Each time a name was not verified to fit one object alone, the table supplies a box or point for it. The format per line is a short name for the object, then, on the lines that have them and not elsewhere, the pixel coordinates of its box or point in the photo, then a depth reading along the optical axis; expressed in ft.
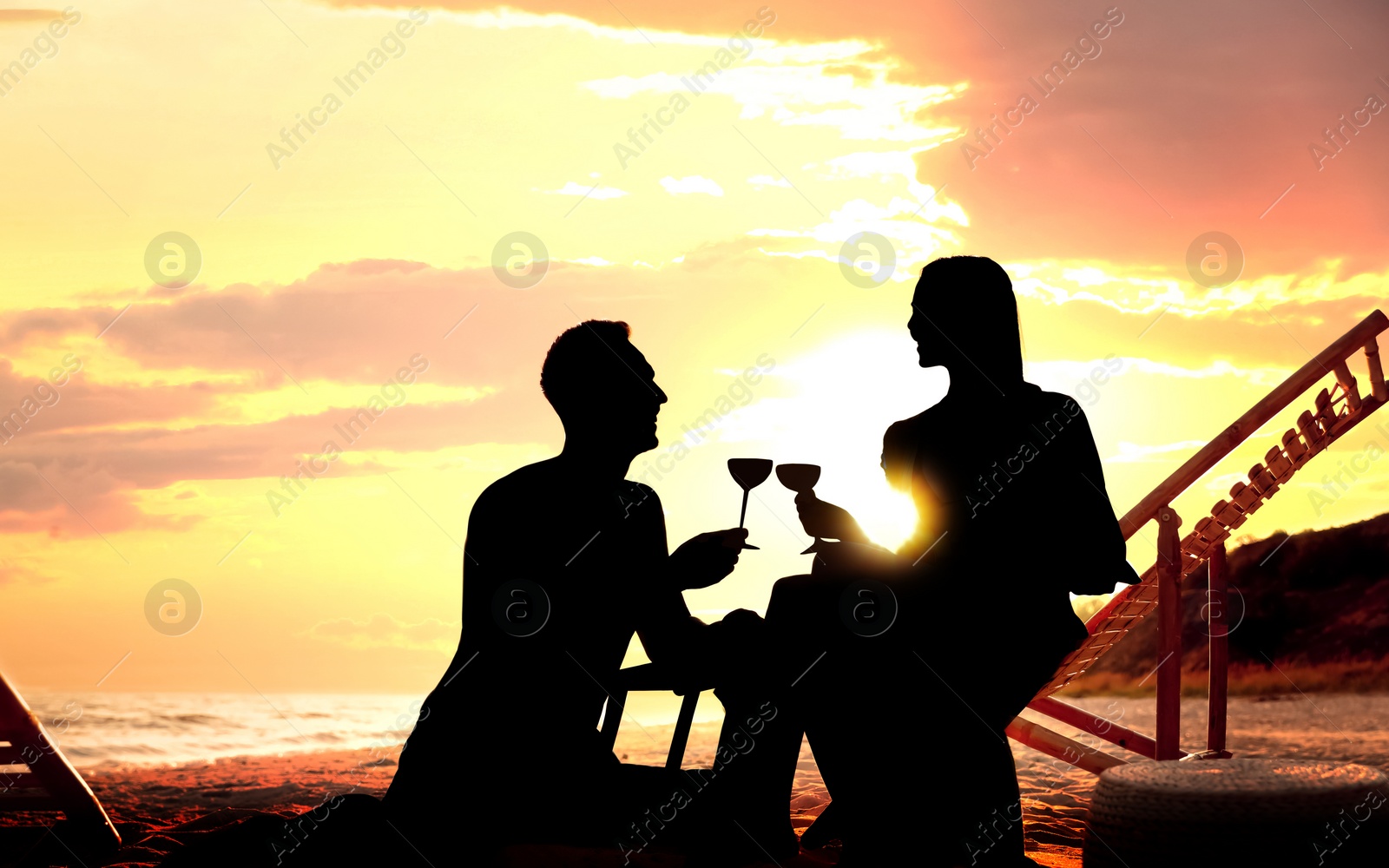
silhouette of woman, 11.32
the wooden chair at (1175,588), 23.06
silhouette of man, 12.11
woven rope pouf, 11.51
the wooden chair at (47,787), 23.24
